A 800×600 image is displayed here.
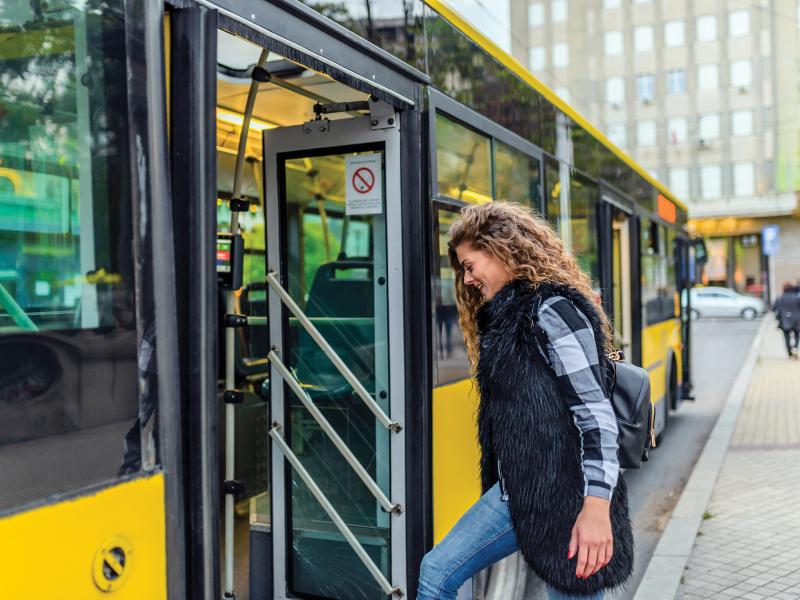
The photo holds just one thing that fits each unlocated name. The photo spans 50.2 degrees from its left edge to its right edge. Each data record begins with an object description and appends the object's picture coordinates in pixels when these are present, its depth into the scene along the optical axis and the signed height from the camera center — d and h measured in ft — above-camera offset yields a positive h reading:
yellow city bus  5.72 +0.17
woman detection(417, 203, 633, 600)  7.57 -1.25
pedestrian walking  61.77 -2.33
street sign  115.44 +5.77
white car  116.88 -2.93
